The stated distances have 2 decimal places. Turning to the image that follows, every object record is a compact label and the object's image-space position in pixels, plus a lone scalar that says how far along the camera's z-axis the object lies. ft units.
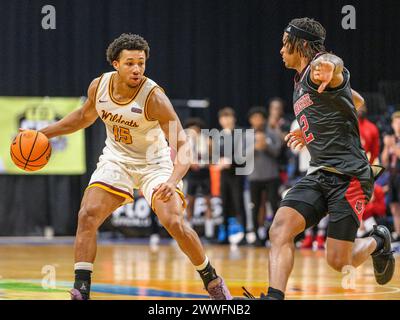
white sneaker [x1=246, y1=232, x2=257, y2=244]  40.98
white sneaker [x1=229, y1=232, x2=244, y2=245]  42.01
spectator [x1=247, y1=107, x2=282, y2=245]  40.32
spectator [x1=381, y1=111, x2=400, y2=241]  38.63
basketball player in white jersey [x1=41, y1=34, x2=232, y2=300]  19.74
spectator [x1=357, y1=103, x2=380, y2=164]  33.35
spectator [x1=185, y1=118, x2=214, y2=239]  42.19
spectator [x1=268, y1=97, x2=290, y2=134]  41.32
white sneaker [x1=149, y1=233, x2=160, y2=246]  42.79
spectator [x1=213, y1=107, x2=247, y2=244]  41.24
